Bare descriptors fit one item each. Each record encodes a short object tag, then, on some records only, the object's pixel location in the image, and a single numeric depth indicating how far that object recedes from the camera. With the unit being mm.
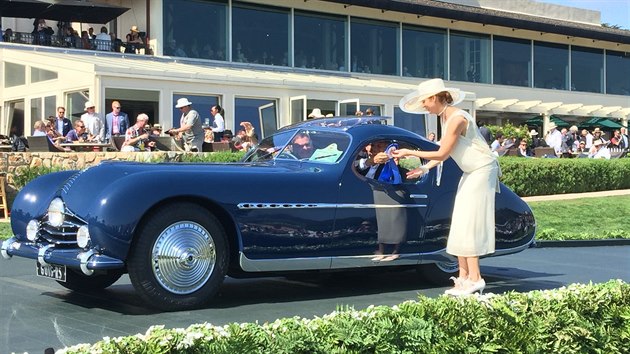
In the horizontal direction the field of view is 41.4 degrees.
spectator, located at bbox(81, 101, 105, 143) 18766
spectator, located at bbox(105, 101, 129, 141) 18797
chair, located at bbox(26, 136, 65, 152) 16844
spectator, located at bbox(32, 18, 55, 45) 24125
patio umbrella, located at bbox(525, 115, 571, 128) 36469
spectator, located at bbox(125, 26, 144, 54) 25759
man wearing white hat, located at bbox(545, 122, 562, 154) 28531
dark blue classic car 6383
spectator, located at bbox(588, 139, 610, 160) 26500
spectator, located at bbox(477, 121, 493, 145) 21078
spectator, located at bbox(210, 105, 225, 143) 18984
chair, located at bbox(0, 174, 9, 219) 15672
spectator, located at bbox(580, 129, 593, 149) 32375
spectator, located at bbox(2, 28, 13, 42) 24016
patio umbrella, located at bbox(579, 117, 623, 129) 38728
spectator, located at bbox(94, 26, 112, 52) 24825
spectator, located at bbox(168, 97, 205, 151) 15953
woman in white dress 6965
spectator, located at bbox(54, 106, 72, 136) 18969
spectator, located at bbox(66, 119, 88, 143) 18328
